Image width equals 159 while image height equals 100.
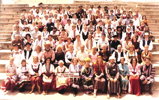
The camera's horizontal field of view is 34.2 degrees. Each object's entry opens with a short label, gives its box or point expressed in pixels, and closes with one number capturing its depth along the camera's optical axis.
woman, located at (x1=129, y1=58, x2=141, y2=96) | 6.86
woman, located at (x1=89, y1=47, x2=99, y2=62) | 7.66
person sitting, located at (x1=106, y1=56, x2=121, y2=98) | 6.81
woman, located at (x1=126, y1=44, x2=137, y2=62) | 7.60
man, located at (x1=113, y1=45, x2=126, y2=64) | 7.73
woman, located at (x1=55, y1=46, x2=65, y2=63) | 7.74
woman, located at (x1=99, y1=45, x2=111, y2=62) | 7.70
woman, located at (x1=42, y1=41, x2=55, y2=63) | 7.66
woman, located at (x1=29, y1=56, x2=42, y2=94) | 7.01
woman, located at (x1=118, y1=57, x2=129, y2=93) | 6.92
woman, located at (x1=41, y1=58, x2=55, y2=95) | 6.98
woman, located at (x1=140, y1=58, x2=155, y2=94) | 6.89
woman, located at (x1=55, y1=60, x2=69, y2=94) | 6.96
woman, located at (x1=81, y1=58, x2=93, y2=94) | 6.95
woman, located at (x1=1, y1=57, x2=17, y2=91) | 7.04
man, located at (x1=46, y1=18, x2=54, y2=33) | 9.62
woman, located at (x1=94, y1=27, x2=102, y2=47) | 8.74
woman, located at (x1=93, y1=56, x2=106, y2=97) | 6.88
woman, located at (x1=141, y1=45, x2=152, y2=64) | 7.47
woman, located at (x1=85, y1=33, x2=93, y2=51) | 8.46
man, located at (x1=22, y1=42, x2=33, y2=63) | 7.93
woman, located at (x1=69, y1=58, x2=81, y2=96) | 6.96
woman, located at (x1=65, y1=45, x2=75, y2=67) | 7.79
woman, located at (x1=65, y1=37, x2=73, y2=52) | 8.14
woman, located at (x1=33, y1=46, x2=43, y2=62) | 7.82
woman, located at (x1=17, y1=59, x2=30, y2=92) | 7.08
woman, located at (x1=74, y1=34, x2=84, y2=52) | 8.39
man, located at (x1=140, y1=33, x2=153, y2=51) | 8.26
